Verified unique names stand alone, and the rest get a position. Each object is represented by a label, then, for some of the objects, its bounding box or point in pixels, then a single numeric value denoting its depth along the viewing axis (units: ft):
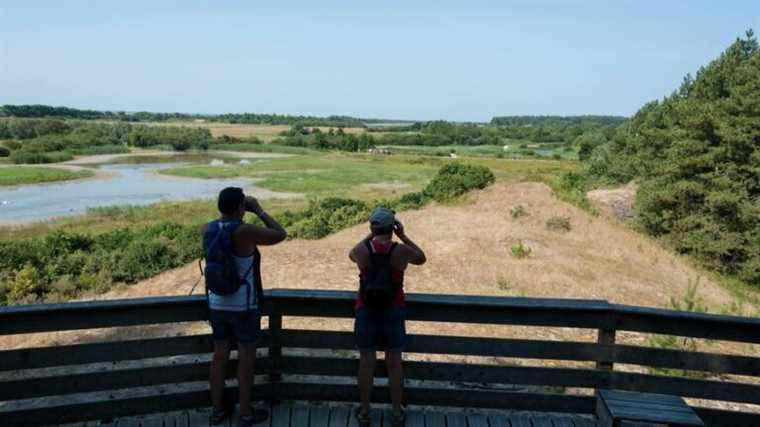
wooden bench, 9.34
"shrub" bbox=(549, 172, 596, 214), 82.74
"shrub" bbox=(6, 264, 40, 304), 44.94
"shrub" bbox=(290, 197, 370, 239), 70.09
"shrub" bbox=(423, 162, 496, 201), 95.04
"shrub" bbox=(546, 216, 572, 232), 67.46
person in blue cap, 11.57
